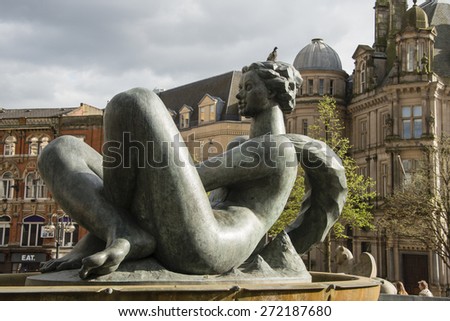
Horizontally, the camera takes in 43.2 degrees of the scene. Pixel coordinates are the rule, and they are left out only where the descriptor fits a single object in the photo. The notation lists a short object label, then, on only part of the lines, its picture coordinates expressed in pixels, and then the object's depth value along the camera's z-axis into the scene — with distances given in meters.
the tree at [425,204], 24.91
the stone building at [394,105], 34.44
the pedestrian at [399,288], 14.88
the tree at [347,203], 23.27
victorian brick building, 41.75
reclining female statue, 4.91
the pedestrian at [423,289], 13.78
